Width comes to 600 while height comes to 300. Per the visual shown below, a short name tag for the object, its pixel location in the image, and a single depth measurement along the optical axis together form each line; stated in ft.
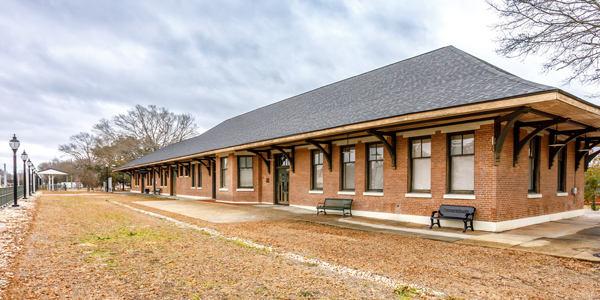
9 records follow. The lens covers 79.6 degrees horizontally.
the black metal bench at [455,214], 33.14
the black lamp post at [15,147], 60.38
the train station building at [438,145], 31.63
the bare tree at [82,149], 192.44
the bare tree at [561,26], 32.35
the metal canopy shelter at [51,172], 170.87
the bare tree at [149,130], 178.09
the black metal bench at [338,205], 46.37
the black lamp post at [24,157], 82.71
